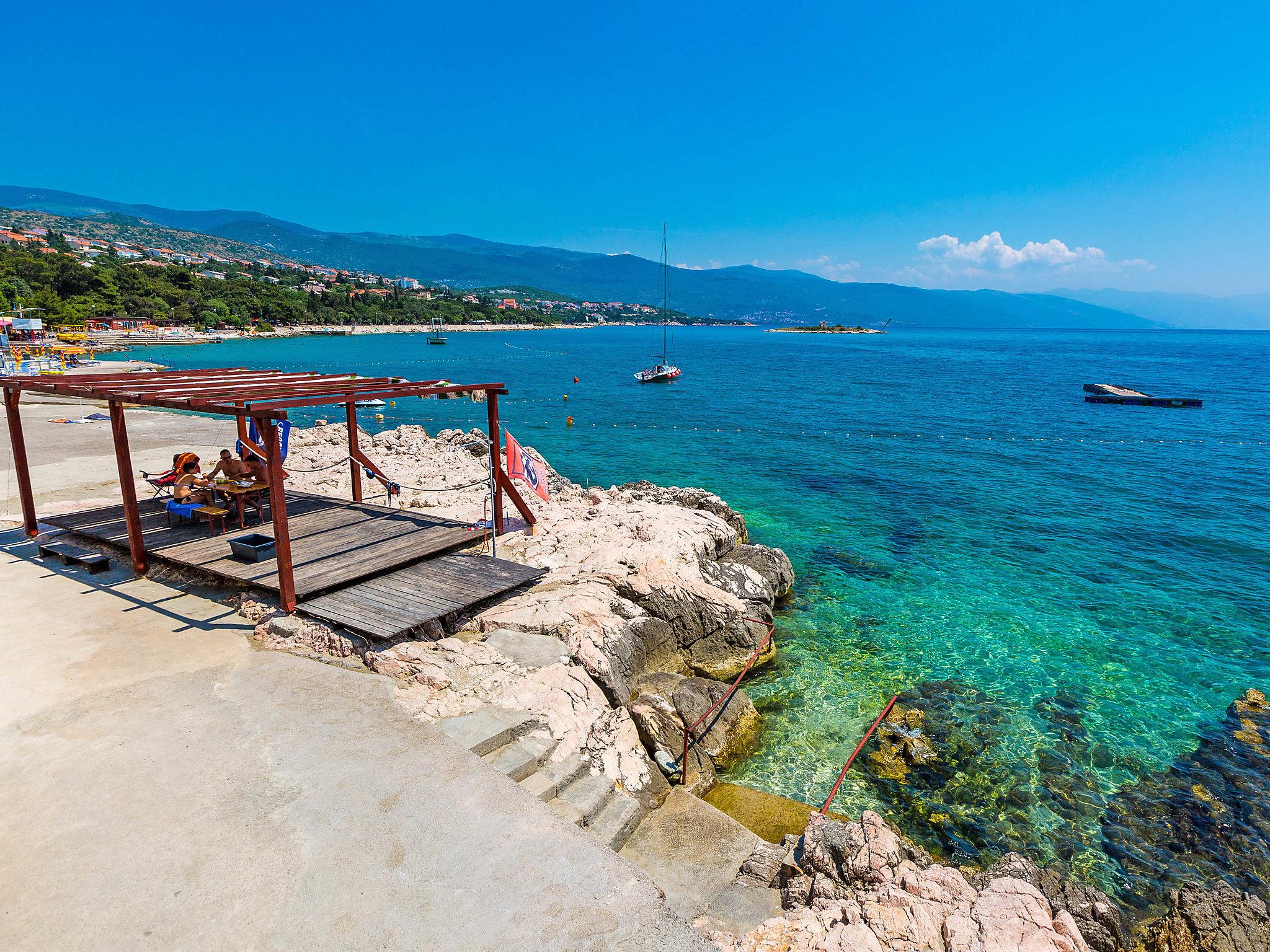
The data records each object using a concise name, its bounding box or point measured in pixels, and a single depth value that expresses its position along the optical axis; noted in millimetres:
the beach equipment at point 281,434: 13672
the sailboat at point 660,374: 64750
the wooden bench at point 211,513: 10984
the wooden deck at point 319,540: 9422
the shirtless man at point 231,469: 11523
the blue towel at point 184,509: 11094
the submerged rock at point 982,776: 8117
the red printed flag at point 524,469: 11680
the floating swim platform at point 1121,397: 51000
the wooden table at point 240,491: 11133
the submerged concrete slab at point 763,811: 7426
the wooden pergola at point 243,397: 8461
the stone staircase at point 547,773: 6113
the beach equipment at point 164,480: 12359
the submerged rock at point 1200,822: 7504
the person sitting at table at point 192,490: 11328
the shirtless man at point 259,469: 11688
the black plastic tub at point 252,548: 9711
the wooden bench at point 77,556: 10156
